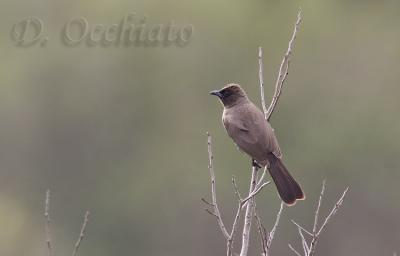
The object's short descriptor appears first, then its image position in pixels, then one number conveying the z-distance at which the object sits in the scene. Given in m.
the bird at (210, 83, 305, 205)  15.55
